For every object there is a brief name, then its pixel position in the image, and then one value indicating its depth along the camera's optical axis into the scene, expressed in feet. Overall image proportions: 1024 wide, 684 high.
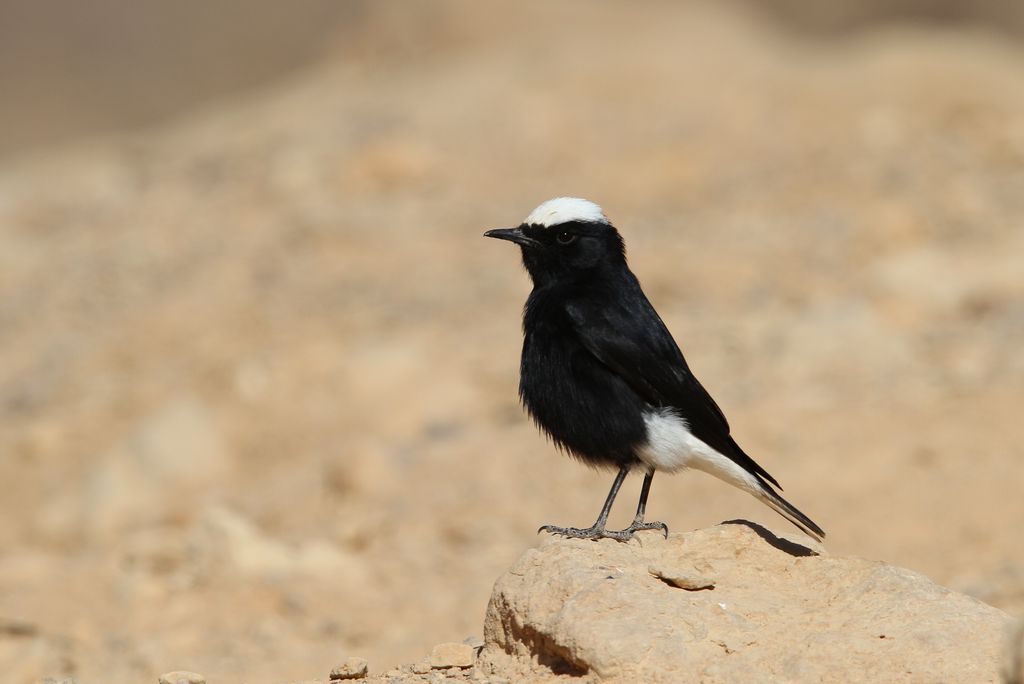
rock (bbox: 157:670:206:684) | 35.88
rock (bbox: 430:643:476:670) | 35.86
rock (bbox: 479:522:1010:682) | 31.53
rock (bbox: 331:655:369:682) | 36.11
